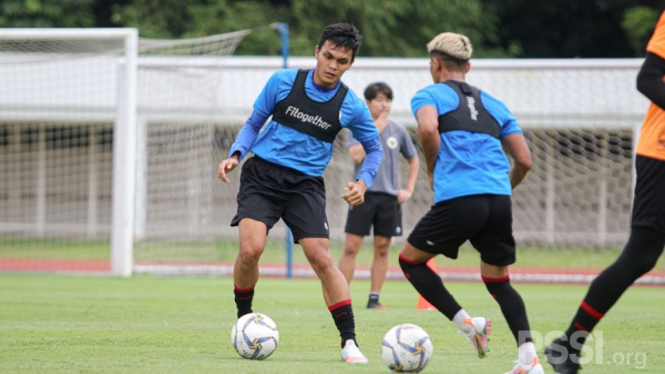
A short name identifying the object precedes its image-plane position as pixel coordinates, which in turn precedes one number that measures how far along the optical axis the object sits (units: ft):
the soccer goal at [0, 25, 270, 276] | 89.20
